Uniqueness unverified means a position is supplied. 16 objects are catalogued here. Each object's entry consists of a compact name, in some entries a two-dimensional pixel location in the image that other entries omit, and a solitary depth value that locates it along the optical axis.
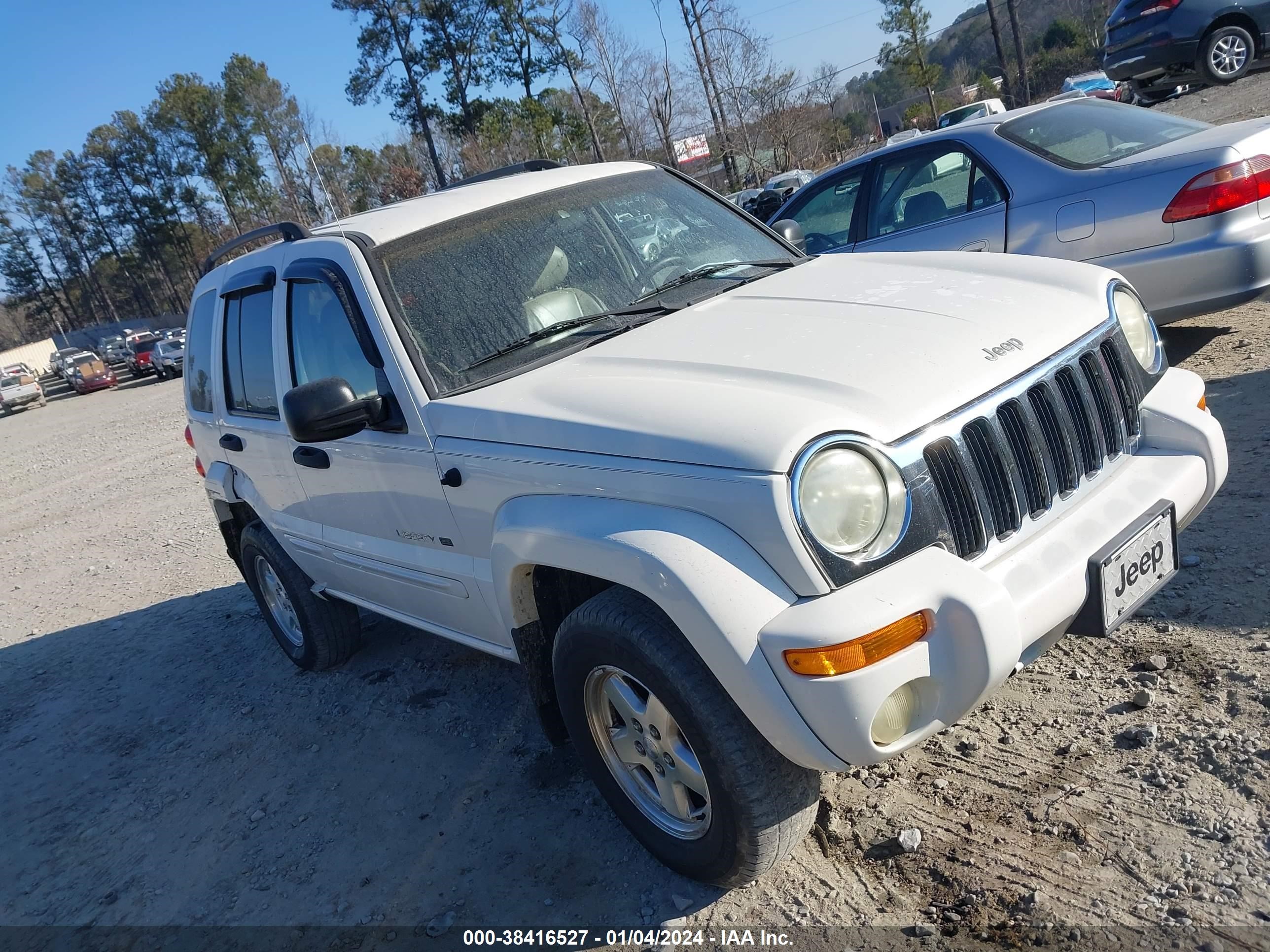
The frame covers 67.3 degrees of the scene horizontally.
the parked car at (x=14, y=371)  35.46
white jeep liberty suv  2.20
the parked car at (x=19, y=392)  34.09
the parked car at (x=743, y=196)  23.18
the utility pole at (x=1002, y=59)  31.20
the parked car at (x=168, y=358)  33.56
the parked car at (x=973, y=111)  23.25
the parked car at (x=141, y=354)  36.91
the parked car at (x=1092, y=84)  23.47
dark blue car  13.56
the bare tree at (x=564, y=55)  37.12
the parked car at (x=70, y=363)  38.28
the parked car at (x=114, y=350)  42.25
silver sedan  4.95
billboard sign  34.81
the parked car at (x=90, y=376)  37.38
